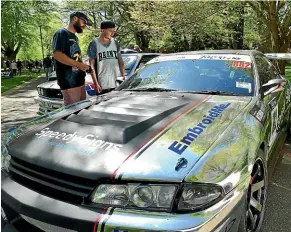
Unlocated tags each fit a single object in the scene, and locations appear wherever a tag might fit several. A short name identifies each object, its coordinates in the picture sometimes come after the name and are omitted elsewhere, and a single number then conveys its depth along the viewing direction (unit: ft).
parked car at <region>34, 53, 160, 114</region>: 19.09
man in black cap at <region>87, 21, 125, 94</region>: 15.79
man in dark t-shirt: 14.06
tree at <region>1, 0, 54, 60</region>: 68.13
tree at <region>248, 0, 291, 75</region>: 37.45
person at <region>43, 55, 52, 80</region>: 66.80
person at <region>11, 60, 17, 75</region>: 98.80
